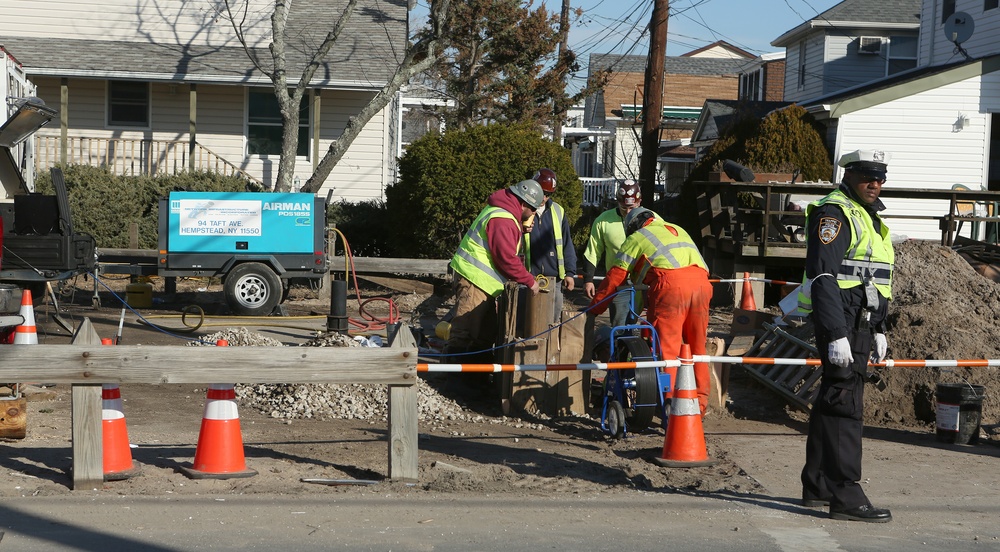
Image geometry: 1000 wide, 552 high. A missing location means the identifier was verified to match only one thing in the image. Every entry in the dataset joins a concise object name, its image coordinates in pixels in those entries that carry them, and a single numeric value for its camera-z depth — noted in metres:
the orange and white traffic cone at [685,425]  13.55
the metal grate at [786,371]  17.47
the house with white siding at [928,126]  45.47
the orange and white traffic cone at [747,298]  26.52
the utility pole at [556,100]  58.30
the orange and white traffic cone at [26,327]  14.98
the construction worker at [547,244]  20.58
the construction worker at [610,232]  19.30
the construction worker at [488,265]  17.62
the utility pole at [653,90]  35.31
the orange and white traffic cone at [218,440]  12.42
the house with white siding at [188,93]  44.44
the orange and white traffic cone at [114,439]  12.24
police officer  11.37
